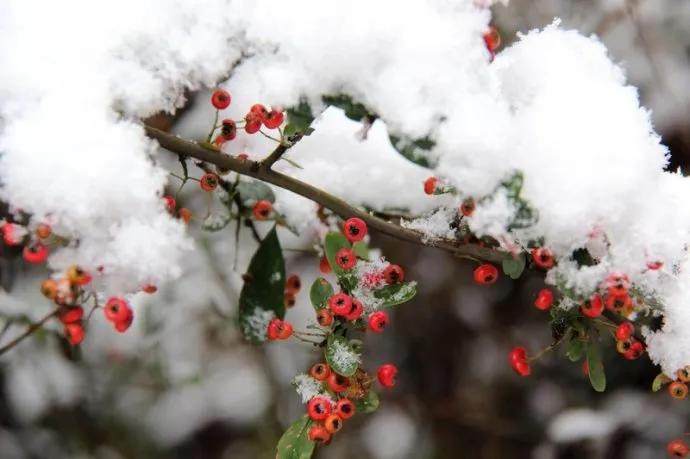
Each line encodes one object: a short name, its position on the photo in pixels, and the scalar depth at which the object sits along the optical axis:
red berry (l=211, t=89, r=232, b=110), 0.72
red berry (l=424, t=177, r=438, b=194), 0.72
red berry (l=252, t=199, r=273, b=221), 0.77
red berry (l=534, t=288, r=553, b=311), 0.72
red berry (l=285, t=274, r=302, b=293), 0.82
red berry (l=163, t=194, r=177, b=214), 0.70
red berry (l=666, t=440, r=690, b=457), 0.75
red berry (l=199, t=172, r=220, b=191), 0.72
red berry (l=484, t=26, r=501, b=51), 0.69
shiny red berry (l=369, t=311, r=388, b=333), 0.72
